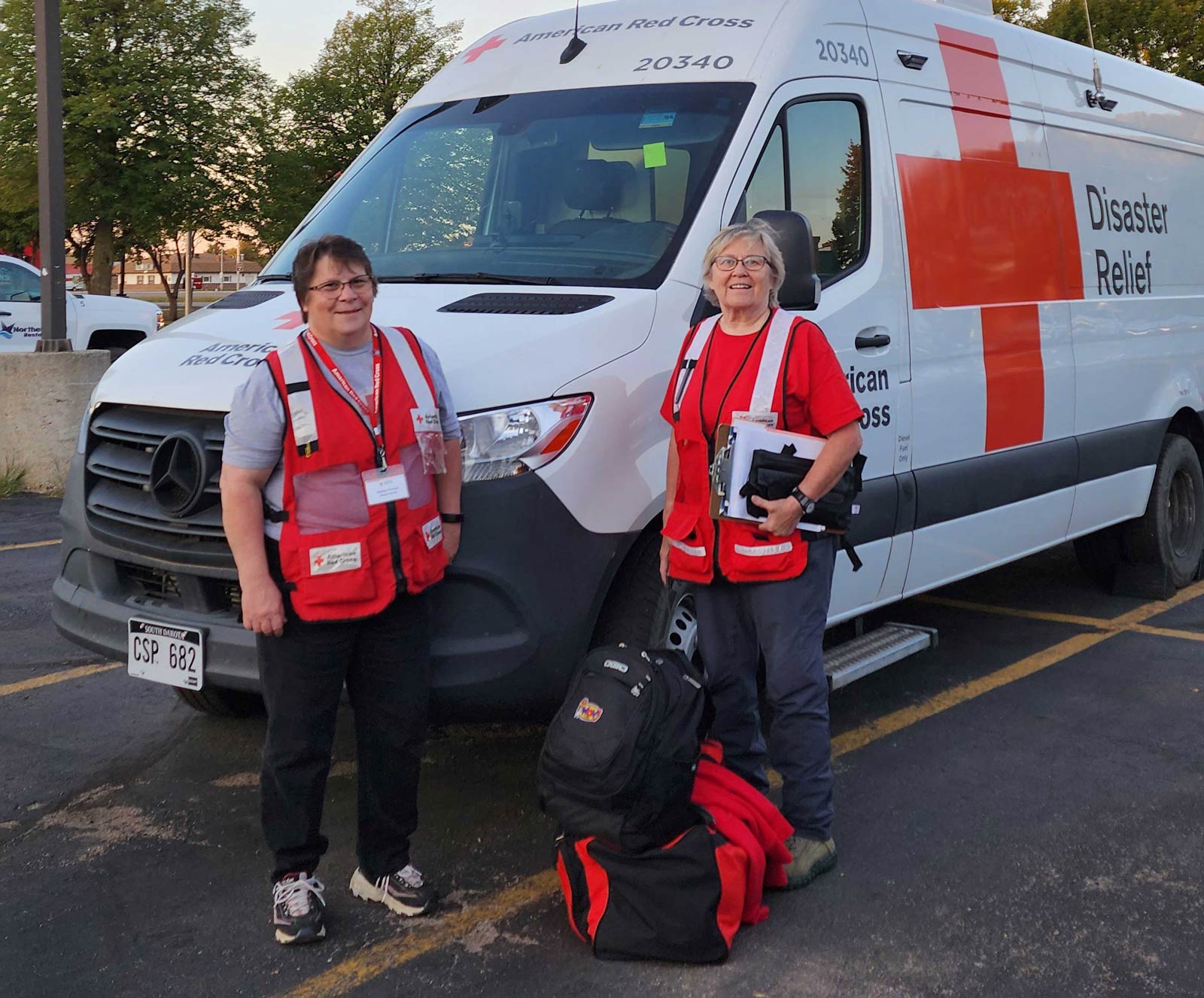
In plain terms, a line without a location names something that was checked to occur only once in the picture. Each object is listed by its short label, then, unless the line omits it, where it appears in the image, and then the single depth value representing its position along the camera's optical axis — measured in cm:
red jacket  344
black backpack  333
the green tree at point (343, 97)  3716
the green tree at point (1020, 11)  2762
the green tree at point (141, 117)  3350
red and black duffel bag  329
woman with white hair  357
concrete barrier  992
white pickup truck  1669
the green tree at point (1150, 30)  2758
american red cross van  373
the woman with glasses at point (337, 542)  321
